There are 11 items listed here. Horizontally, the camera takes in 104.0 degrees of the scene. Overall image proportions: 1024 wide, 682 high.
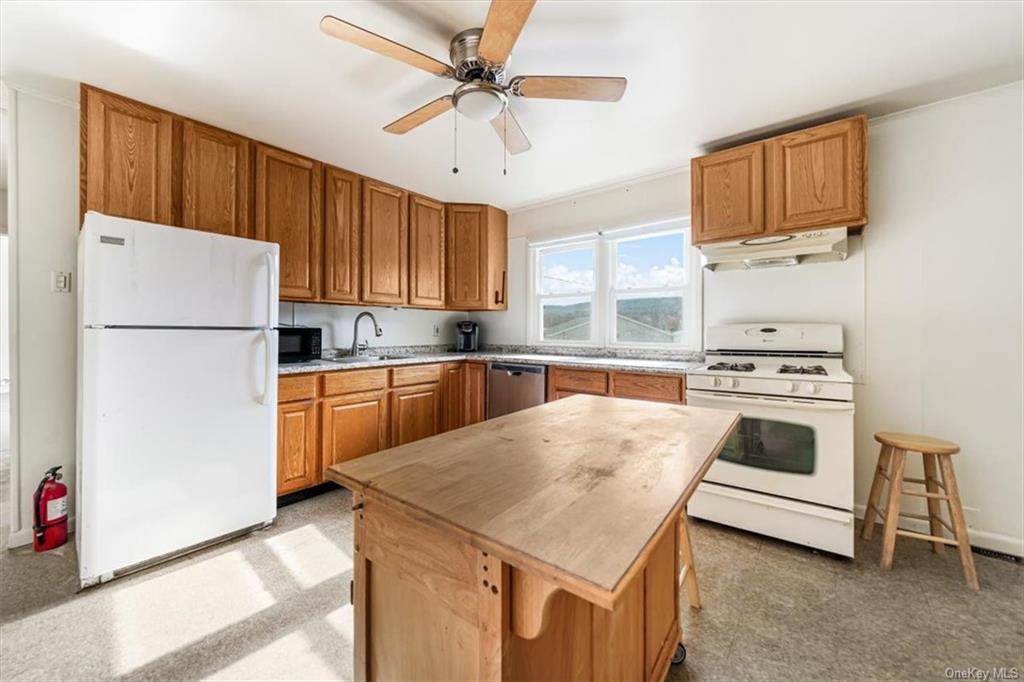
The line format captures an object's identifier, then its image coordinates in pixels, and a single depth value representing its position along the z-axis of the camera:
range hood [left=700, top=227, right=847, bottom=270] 2.31
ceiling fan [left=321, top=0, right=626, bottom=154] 1.43
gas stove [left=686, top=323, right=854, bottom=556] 2.04
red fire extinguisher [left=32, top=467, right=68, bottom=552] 2.05
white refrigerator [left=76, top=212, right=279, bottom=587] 1.77
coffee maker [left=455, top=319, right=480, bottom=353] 4.34
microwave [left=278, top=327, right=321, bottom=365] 2.92
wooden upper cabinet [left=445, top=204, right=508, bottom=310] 4.01
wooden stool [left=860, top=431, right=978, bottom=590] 1.87
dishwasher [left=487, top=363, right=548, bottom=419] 3.25
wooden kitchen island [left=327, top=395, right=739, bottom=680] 0.63
